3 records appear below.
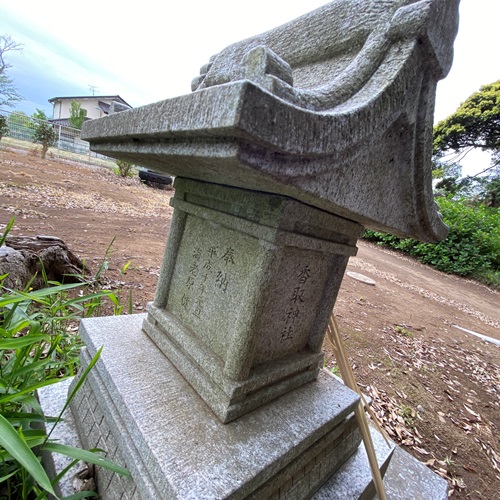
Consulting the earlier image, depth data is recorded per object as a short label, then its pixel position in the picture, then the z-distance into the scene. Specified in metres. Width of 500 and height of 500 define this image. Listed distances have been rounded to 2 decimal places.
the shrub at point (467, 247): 11.42
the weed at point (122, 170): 15.81
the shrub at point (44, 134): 14.23
